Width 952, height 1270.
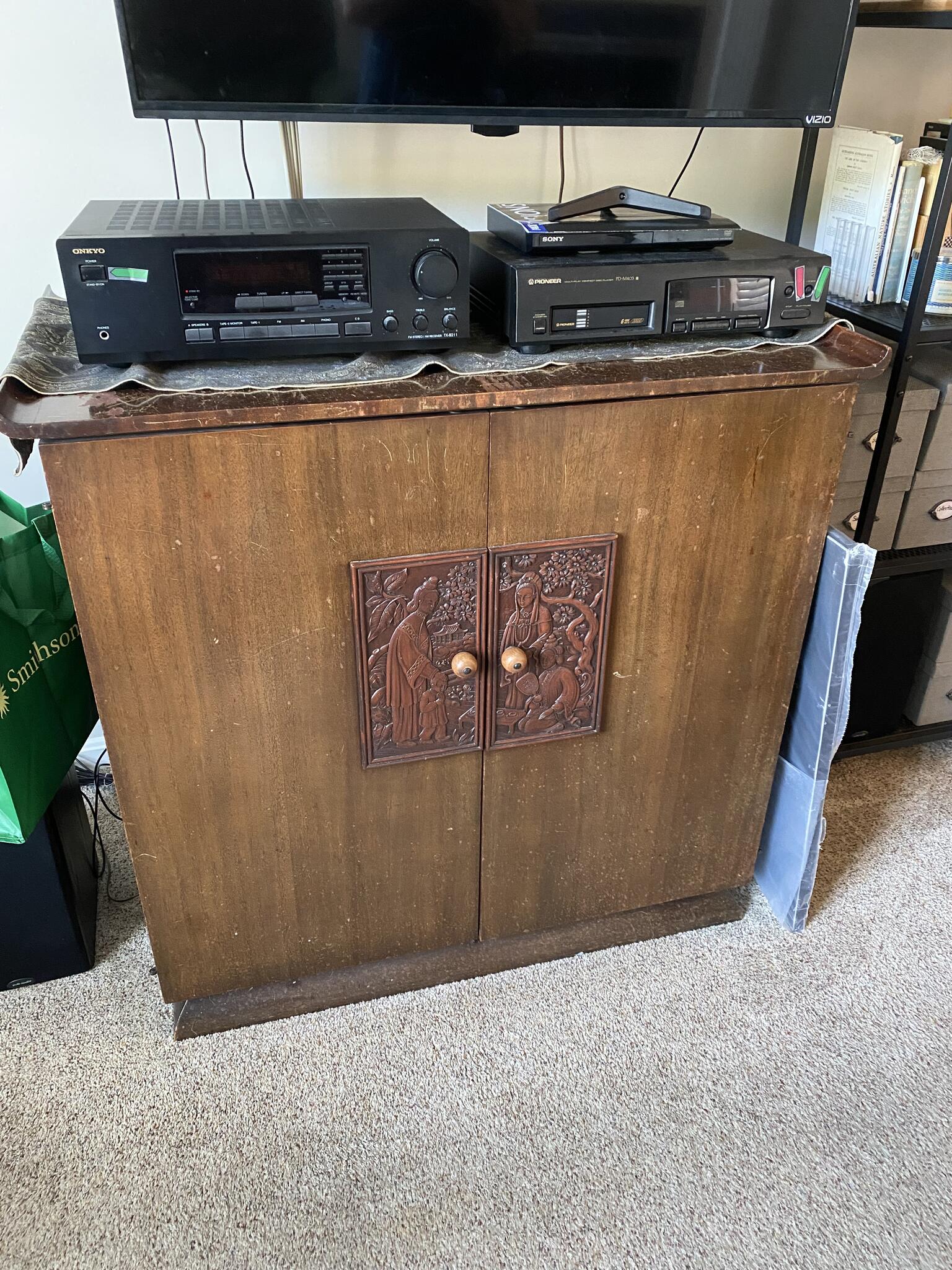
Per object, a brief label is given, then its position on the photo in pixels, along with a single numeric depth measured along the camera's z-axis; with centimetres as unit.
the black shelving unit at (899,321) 137
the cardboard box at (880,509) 160
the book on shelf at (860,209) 145
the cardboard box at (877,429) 151
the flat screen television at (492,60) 103
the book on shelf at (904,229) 145
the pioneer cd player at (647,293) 107
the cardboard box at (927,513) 163
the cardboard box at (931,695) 182
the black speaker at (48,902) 131
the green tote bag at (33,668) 120
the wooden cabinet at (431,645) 100
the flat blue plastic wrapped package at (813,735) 125
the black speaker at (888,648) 170
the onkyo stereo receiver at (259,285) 95
